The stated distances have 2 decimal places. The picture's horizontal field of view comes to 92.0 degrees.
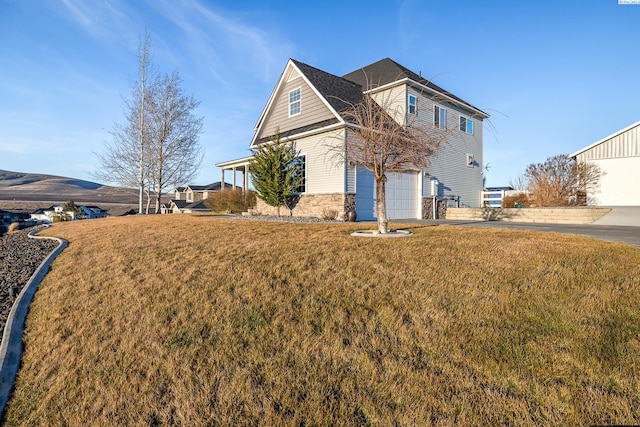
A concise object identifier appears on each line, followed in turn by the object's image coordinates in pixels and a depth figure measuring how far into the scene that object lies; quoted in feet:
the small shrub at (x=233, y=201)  60.03
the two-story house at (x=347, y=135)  44.01
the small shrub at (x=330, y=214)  42.05
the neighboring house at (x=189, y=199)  130.39
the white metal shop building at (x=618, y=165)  53.42
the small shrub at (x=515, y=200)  64.59
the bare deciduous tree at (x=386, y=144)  25.23
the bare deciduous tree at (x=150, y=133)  64.18
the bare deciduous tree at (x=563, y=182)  57.06
